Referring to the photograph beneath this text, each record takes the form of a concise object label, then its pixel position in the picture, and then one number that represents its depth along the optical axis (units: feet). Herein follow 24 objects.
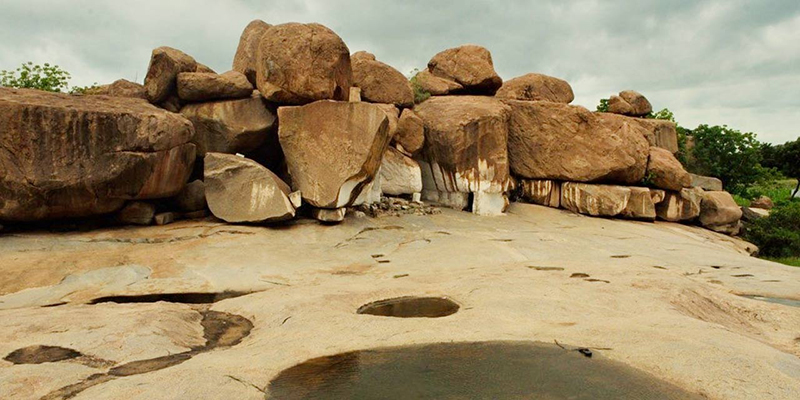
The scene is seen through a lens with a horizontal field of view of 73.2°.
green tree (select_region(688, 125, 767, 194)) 88.22
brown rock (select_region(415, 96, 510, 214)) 53.36
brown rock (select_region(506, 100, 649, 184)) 57.98
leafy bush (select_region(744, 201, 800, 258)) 62.54
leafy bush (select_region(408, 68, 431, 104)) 59.93
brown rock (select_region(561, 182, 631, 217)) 57.77
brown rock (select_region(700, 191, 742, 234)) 63.57
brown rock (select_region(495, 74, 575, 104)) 69.41
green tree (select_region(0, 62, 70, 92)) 65.27
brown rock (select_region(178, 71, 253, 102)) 46.98
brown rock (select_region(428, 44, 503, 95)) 64.59
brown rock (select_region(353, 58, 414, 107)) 55.31
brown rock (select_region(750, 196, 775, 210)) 90.07
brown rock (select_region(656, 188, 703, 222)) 61.00
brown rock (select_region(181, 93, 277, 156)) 47.32
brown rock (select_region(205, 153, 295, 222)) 40.98
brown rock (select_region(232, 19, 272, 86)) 52.28
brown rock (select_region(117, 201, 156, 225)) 40.19
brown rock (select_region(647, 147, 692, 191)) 59.72
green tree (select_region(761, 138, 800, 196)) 133.28
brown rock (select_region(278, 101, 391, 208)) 42.11
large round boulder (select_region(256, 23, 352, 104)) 43.65
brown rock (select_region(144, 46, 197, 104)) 47.14
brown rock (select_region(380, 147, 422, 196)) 53.62
